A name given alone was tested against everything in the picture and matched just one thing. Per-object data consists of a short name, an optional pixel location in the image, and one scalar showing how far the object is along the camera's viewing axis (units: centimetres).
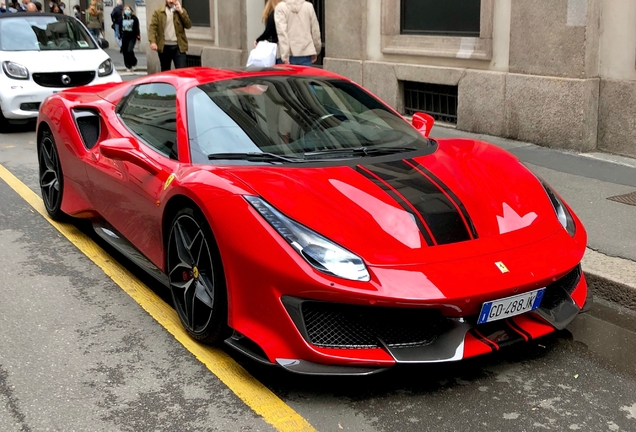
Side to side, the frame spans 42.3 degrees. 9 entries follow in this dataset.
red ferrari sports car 335
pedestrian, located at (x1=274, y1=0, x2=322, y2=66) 1022
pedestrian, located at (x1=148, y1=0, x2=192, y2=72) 1384
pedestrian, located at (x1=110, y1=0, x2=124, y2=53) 2477
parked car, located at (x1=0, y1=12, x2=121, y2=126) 1129
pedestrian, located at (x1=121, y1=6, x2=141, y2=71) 2011
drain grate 649
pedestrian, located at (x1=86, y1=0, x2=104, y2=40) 2876
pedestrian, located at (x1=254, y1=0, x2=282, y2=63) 1037
